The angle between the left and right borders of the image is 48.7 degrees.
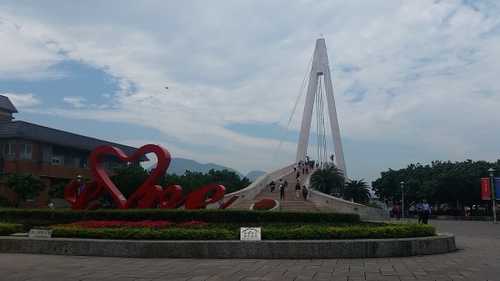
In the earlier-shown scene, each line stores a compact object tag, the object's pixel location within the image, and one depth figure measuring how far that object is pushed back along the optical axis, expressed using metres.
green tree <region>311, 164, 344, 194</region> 50.50
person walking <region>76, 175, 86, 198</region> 21.12
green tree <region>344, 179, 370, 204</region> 52.06
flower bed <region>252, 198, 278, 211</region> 36.62
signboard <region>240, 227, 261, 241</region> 13.13
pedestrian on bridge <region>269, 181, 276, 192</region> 44.70
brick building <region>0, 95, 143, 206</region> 48.22
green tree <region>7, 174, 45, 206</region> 41.75
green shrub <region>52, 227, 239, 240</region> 13.66
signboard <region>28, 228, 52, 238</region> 14.47
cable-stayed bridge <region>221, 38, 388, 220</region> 39.09
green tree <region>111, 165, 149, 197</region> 47.81
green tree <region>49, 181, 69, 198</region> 45.53
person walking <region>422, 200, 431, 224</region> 25.91
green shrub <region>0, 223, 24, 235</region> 15.92
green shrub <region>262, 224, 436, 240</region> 13.55
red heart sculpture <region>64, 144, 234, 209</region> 20.06
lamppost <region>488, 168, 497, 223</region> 39.04
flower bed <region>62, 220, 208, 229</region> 16.38
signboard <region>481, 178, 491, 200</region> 39.91
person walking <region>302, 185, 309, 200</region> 40.50
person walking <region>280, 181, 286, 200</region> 40.42
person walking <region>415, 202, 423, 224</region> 26.58
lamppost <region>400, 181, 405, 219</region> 51.49
